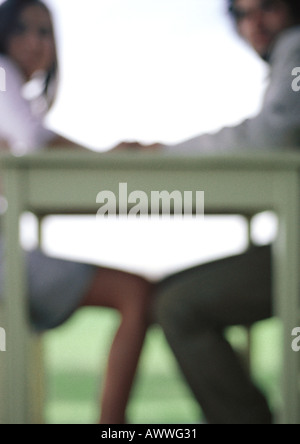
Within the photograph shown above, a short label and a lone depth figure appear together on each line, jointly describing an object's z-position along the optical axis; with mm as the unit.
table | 4368
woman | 4530
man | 4449
